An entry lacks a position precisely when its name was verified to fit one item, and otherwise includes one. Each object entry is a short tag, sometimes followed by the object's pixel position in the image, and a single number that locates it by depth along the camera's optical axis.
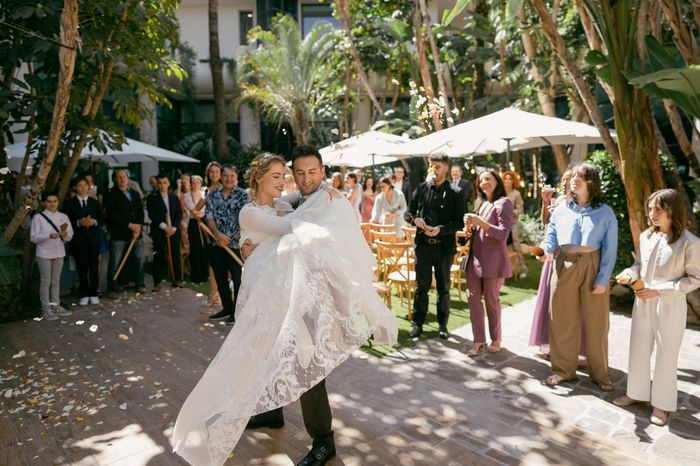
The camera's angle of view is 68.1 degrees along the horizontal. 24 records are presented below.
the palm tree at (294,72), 18.97
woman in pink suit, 5.26
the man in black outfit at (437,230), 5.65
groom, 3.28
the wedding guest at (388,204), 10.67
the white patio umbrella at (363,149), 10.12
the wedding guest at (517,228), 9.05
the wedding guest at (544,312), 5.21
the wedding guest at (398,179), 11.44
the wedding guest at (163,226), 9.00
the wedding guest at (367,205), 12.15
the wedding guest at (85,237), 8.00
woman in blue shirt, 4.38
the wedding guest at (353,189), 10.84
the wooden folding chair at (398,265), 6.70
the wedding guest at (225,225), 6.50
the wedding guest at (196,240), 9.18
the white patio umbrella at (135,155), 11.21
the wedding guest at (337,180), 10.61
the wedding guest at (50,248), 7.27
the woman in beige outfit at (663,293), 3.86
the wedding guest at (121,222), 8.37
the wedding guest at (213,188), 7.19
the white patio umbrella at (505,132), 6.60
